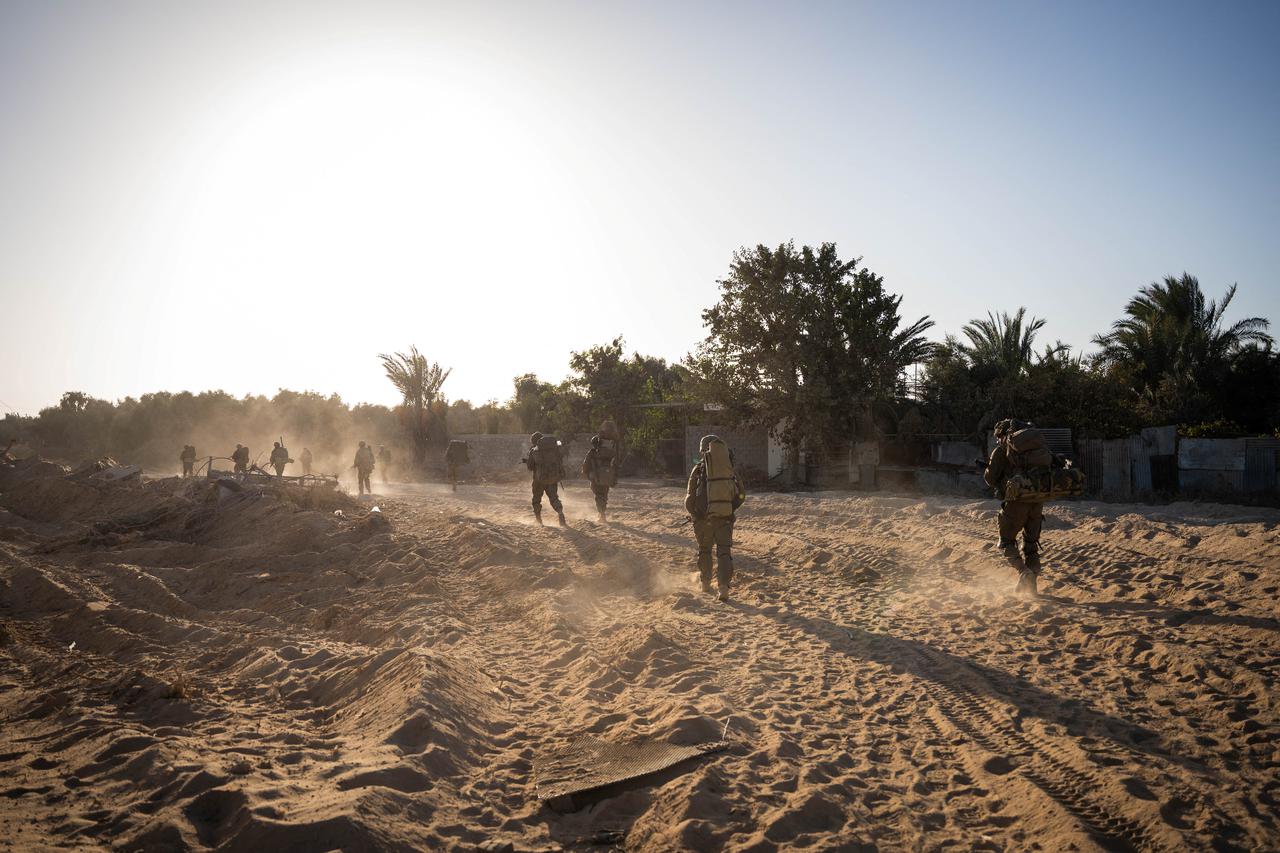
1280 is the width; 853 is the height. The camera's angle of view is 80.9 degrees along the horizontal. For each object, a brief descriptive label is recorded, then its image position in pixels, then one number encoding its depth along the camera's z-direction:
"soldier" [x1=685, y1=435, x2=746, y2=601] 8.30
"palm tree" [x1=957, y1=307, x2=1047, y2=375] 31.69
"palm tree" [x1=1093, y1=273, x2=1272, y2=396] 28.22
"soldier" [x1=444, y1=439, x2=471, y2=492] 25.60
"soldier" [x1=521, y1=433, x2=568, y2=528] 14.51
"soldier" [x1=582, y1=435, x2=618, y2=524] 15.46
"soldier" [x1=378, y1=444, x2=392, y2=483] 32.81
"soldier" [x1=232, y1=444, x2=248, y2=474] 23.64
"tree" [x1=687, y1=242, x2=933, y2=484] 21.70
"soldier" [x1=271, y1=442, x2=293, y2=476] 24.21
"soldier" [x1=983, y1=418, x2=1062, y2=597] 7.63
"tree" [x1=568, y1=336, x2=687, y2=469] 31.97
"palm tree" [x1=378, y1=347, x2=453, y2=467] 41.47
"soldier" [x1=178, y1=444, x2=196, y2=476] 28.09
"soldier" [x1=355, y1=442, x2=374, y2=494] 23.19
